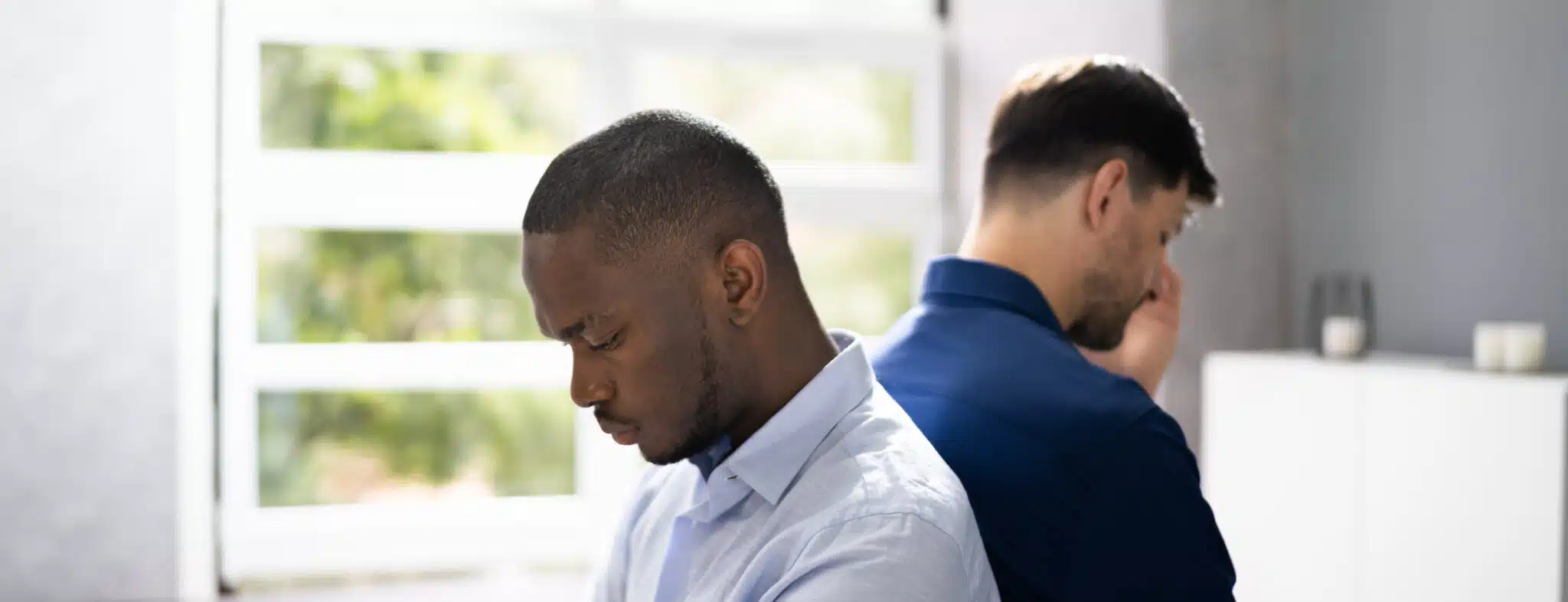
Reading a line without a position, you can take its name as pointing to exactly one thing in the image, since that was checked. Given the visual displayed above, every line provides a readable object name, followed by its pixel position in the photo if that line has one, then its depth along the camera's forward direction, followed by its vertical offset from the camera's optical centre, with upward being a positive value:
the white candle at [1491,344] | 2.28 -0.14
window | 3.12 +0.05
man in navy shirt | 1.09 -0.08
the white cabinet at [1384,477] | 2.09 -0.40
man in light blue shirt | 0.97 -0.06
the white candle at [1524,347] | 2.23 -0.14
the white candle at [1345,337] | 2.62 -0.15
